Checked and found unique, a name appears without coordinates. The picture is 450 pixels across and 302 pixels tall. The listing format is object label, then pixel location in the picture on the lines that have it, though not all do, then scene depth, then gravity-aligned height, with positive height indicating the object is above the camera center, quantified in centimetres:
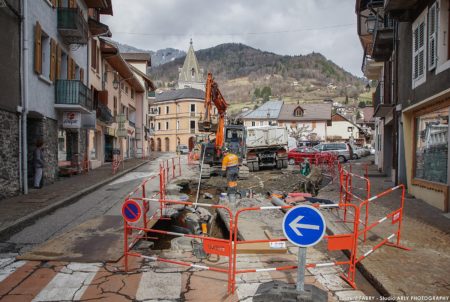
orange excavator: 1794 +50
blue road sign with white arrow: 455 -94
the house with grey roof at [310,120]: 6962 +443
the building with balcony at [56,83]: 1384 +250
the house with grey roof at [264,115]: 7288 +573
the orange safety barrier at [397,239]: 669 -167
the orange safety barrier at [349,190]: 955 -139
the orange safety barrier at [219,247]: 507 -135
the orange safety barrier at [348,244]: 527 -136
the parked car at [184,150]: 5642 -69
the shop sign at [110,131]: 2810 +106
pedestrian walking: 1398 -65
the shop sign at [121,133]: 2137 +68
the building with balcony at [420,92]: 1019 +162
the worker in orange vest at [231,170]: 1256 -80
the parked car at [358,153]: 3962 -86
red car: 2852 -76
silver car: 3306 -38
